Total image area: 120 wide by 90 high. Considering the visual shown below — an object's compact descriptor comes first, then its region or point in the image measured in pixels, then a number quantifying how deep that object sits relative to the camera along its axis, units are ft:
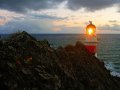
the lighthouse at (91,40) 64.78
